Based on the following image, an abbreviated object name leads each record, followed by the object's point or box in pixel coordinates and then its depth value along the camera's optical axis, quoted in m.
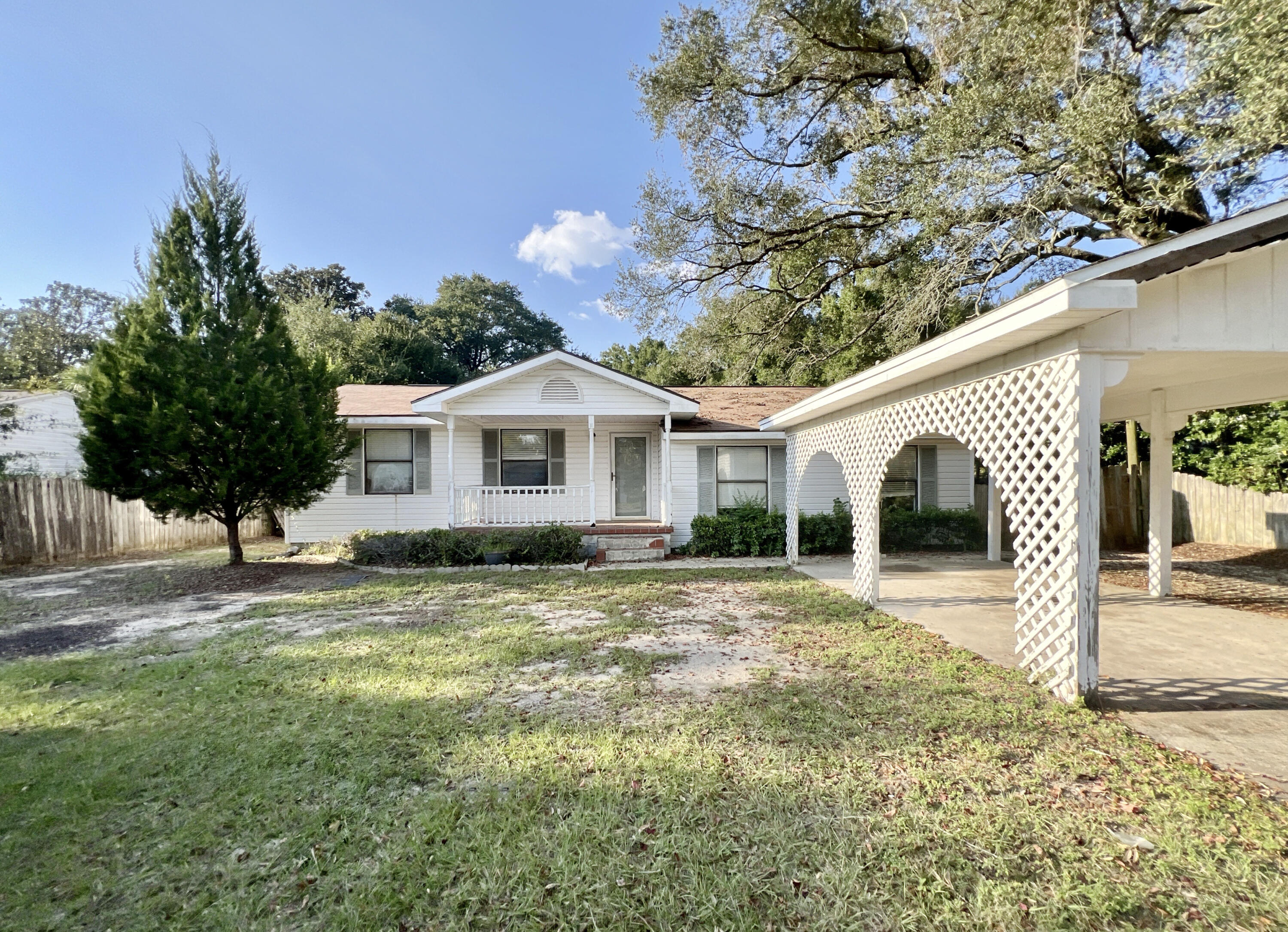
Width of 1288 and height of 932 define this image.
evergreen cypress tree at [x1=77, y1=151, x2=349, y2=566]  8.49
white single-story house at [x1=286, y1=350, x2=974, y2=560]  11.03
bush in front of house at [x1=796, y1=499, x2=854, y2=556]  11.29
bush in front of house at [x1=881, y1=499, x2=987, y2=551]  11.73
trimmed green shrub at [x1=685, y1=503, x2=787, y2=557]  11.20
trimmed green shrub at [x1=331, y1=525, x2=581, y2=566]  10.11
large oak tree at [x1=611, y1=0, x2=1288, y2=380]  8.23
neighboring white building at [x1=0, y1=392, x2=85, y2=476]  17.98
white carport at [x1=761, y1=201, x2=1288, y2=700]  3.31
